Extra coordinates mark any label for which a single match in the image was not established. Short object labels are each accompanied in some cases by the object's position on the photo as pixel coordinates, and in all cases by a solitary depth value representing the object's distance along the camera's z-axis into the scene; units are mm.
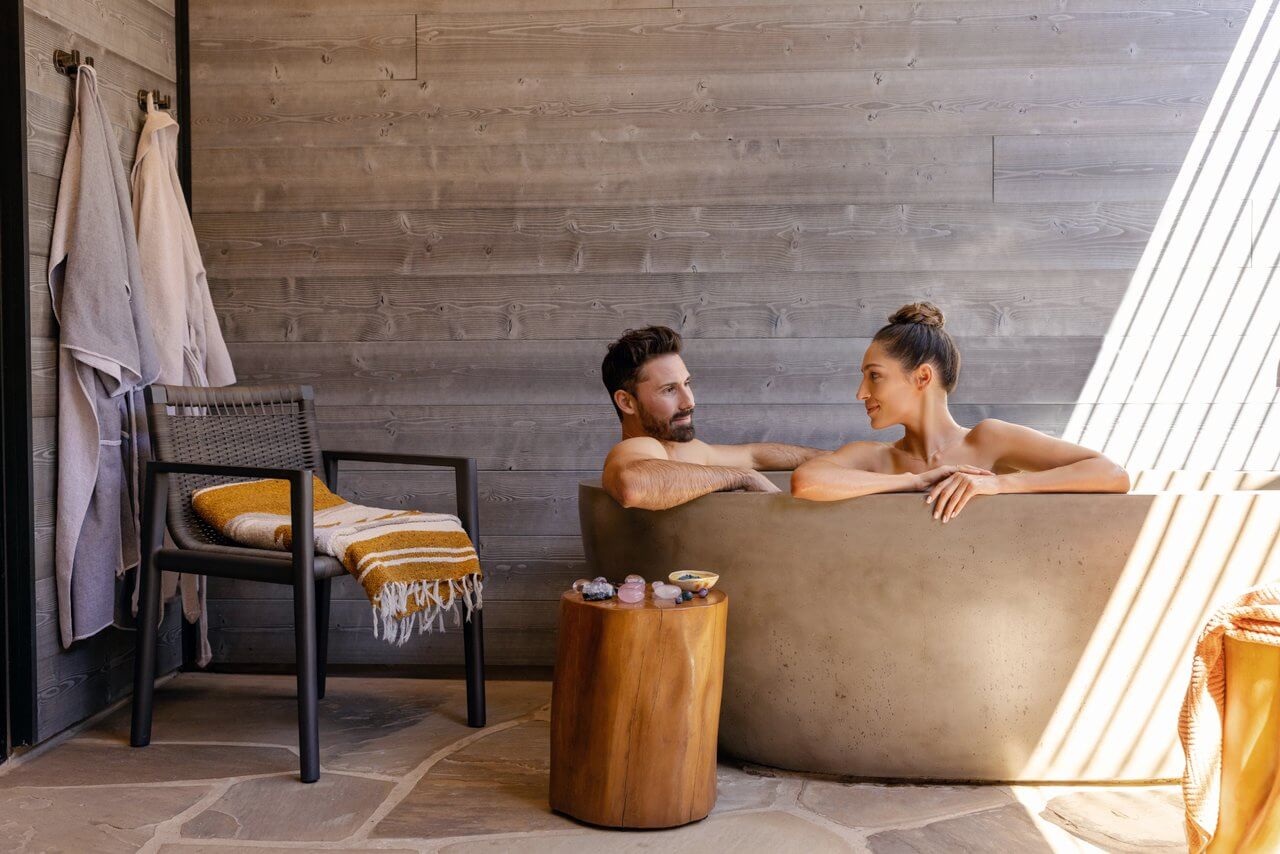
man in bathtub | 2178
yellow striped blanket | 2344
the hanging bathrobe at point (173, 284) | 2895
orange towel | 1676
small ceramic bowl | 2084
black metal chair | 2254
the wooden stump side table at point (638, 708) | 1972
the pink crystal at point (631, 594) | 2023
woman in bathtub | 2447
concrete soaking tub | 2109
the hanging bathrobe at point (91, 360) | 2541
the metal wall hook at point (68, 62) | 2578
